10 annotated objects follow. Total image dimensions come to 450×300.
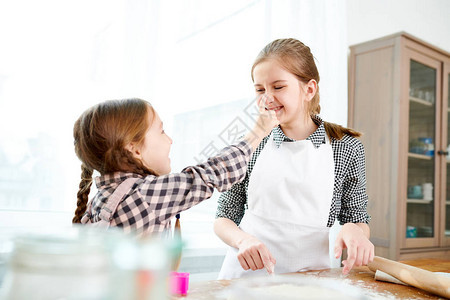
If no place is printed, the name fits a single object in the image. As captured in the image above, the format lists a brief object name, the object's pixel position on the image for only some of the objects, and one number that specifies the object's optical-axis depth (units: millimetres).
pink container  664
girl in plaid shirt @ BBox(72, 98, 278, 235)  863
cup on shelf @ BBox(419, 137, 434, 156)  2826
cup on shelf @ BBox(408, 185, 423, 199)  2678
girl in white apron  1136
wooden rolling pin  736
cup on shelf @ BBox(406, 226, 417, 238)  2660
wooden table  702
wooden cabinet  2584
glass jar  220
